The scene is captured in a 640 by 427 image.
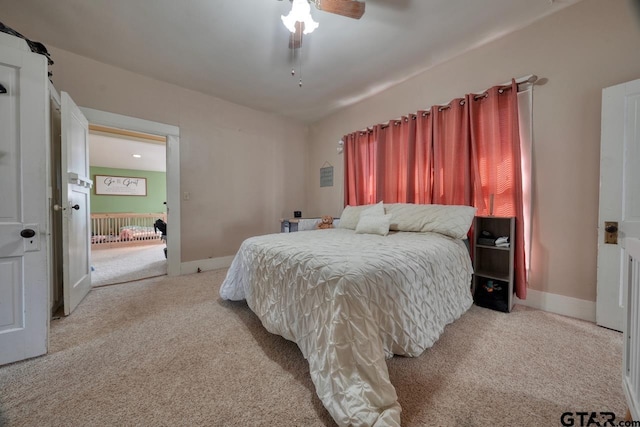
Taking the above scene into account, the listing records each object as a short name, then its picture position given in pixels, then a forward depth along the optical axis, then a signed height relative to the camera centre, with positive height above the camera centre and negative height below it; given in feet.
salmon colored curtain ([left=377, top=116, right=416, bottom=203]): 9.53 +2.15
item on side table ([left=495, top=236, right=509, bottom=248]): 6.92 -0.98
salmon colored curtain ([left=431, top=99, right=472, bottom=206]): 8.00 +2.02
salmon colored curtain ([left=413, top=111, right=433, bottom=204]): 8.97 +2.02
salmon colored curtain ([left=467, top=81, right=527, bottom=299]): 7.00 +1.67
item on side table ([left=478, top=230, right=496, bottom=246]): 7.23 -0.93
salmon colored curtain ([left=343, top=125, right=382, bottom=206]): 11.18 +2.21
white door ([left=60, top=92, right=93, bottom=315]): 6.60 +0.12
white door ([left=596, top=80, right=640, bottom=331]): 5.47 +0.57
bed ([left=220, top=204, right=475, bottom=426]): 3.28 -1.73
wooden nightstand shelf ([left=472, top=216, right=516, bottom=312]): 6.84 -1.99
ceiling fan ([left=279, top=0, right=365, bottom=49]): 4.97 +4.48
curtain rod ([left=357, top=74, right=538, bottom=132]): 6.84 +3.92
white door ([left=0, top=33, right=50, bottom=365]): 4.60 +0.15
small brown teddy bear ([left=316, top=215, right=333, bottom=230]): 11.45 -0.66
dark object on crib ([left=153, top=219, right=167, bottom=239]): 13.87 -0.96
